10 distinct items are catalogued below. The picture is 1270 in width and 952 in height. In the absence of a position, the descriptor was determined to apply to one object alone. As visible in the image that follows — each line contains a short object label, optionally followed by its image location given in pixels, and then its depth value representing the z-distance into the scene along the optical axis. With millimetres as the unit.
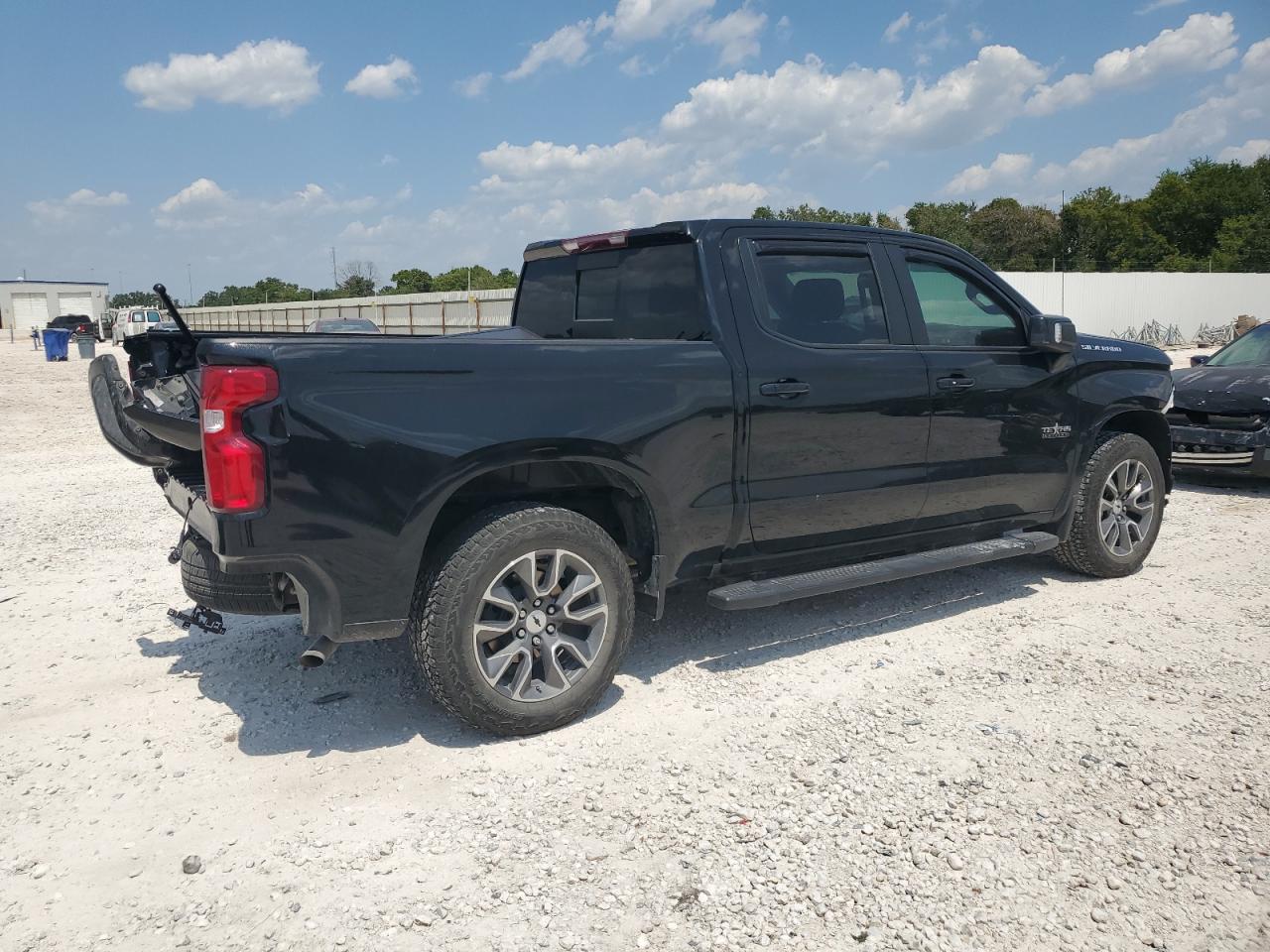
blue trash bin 30312
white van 39269
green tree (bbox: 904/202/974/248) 56156
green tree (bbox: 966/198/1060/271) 62094
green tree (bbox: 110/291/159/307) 91038
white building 77188
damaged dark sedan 8117
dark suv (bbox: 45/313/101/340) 47416
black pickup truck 3152
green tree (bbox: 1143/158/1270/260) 61938
